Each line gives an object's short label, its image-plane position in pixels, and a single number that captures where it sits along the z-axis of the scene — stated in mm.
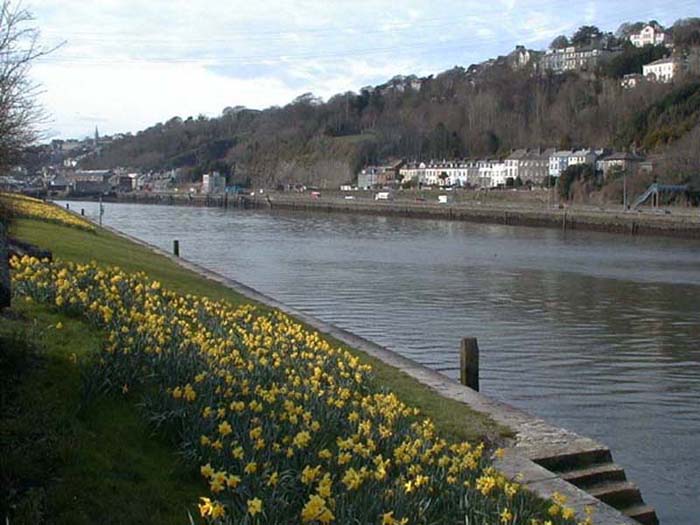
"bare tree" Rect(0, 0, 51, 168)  21219
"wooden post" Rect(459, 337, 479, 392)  13594
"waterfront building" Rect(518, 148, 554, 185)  132750
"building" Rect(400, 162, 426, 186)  159362
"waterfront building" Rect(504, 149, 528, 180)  139375
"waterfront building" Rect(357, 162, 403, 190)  164625
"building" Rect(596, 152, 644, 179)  103381
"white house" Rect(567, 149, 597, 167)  118375
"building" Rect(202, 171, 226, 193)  184950
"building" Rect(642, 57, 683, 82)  152250
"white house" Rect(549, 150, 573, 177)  125938
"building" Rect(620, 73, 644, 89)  147825
